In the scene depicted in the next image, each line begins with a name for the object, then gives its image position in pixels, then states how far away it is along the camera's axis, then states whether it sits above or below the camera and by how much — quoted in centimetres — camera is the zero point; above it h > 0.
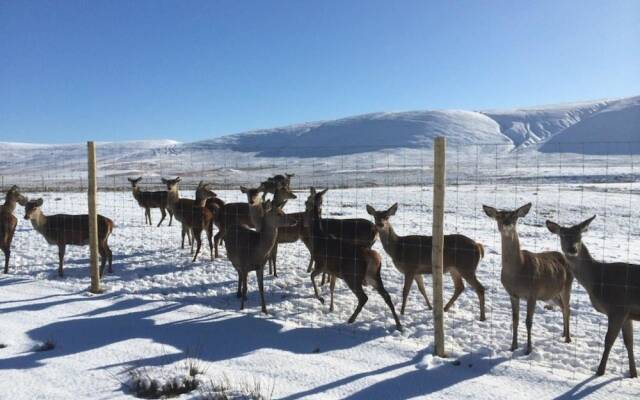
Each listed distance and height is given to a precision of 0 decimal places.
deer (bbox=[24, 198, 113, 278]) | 1088 -126
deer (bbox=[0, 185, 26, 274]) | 1149 -126
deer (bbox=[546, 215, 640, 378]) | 612 -141
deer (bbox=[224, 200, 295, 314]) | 890 -125
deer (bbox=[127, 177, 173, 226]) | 1911 -107
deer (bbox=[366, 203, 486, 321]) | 853 -143
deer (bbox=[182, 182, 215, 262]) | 1296 -124
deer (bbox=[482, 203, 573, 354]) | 702 -143
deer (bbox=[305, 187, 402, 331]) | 807 -150
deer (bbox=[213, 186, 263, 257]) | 1280 -114
